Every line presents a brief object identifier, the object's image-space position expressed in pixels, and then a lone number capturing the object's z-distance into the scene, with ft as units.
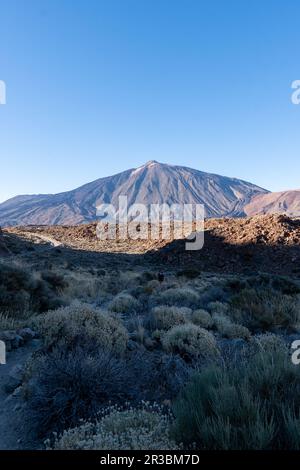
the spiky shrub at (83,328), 20.81
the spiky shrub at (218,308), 34.57
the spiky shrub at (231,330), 26.43
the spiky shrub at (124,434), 10.66
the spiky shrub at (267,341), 20.65
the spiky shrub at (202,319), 28.73
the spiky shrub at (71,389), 14.15
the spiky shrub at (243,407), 10.35
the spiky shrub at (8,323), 27.22
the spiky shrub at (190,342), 20.56
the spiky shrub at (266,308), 30.19
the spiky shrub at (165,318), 27.43
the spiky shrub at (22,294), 33.19
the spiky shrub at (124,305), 37.58
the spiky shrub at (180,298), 39.83
